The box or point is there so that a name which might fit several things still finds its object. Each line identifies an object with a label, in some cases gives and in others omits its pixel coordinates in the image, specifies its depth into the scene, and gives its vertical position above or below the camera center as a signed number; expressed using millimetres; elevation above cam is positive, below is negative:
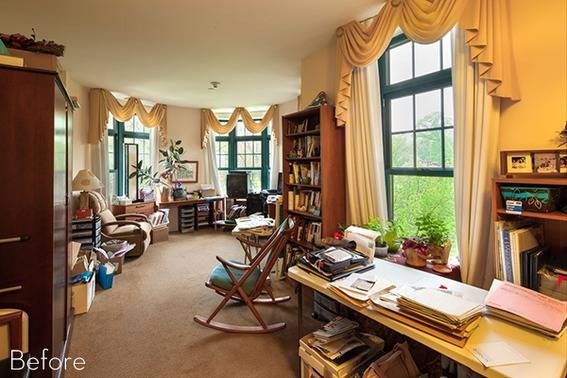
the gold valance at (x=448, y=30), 1631 +1092
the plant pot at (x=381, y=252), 2256 -492
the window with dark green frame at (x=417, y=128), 2270 +539
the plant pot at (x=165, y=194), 5910 -74
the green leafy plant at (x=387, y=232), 2358 -358
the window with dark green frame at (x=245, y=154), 6609 +845
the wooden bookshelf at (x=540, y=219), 1427 -149
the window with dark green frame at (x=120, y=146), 5402 +876
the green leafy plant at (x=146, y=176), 5629 +300
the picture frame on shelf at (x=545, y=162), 1419 +139
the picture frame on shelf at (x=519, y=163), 1482 +146
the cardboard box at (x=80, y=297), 2648 -1005
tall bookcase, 2777 +248
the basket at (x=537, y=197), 1382 -36
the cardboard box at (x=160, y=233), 5180 -796
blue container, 3264 -1004
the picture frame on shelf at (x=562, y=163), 1380 +131
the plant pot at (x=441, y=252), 2037 -446
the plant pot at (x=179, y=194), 5957 -76
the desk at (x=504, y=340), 945 -587
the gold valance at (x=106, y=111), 4809 +1434
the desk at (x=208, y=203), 5777 -280
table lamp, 4000 +80
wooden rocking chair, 2383 -802
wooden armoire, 1426 -38
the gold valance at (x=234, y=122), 6105 +1513
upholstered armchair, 4172 -578
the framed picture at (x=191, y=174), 6280 +369
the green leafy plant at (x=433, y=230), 2031 -289
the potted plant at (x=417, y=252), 2025 -447
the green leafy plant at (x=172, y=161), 5895 +630
